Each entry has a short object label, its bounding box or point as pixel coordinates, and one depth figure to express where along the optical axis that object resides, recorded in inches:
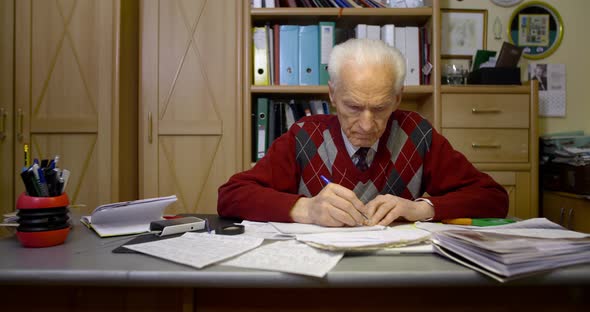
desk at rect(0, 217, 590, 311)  21.2
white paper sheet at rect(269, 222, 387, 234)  31.5
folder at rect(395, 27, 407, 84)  84.3
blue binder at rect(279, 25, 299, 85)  83.4
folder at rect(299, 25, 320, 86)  83.3
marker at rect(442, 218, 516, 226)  34.2
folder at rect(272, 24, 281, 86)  83.8
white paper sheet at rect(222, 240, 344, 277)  21.5
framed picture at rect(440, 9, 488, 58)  96.9
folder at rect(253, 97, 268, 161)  83.5
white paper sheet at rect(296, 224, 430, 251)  24.7
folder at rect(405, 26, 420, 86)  83.1
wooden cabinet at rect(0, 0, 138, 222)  78.3
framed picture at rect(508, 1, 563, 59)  96.5
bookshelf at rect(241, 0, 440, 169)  81.0
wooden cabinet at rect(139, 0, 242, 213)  81.7
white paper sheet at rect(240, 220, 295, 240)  30.2
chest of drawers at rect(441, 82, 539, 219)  79.7
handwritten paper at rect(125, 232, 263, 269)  23.4
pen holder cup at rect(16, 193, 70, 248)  27.1
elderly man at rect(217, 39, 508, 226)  36.5
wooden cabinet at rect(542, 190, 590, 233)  77.4
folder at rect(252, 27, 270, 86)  83.5
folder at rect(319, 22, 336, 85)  83.0
